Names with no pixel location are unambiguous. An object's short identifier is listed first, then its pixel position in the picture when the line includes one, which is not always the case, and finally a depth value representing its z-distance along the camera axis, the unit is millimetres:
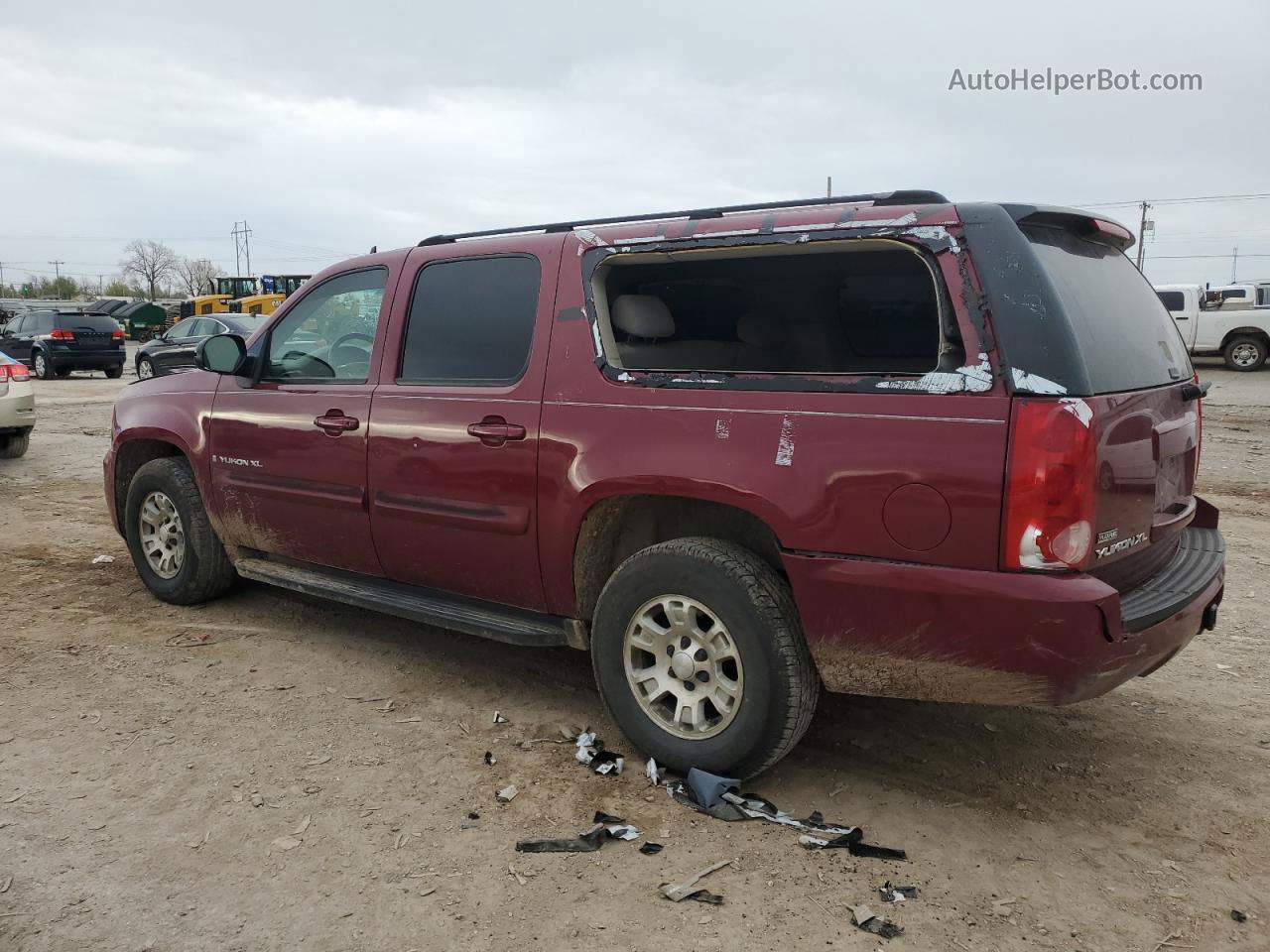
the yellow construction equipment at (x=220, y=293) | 35719
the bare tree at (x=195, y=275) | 109406
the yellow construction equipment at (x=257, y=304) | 27375
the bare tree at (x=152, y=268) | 106312
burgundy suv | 2727
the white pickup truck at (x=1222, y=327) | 20297
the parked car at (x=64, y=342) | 22562
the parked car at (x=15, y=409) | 10375
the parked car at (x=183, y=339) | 19203
